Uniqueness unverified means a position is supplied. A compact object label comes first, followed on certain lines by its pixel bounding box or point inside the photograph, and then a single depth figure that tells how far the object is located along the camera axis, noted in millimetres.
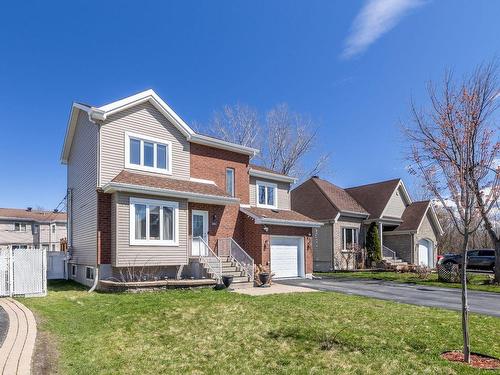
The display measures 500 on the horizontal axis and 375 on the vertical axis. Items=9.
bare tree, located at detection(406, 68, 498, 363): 7587
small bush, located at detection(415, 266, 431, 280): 23953
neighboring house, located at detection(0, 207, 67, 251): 45312
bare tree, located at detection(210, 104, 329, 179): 41281
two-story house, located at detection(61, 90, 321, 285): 15664
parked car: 32344
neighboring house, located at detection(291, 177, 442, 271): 29172
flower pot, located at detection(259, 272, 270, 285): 17250
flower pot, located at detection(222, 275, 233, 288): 15865
